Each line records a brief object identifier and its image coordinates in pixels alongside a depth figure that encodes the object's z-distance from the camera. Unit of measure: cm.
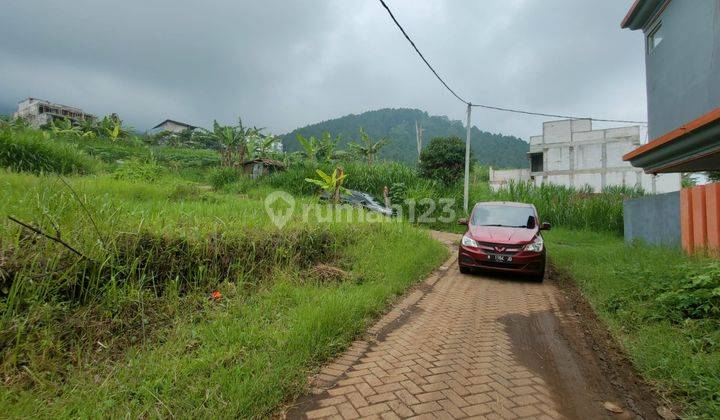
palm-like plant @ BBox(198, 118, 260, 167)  2677
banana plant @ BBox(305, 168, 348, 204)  1063
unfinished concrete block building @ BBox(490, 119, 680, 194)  3180
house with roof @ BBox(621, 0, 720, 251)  630
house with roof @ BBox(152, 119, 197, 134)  6225
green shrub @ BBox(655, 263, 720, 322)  375
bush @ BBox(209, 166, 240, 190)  2202
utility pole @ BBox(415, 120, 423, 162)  4348
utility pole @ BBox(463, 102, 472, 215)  1661
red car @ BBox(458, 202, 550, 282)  707
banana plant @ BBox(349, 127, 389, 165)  2781
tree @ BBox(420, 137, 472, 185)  2238
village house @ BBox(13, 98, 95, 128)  4483
